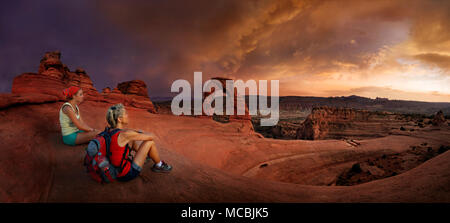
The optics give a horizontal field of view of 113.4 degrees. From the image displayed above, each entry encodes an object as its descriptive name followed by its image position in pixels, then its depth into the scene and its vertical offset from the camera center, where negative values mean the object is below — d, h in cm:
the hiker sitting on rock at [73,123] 378 -44
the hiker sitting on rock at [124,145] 257 -71
